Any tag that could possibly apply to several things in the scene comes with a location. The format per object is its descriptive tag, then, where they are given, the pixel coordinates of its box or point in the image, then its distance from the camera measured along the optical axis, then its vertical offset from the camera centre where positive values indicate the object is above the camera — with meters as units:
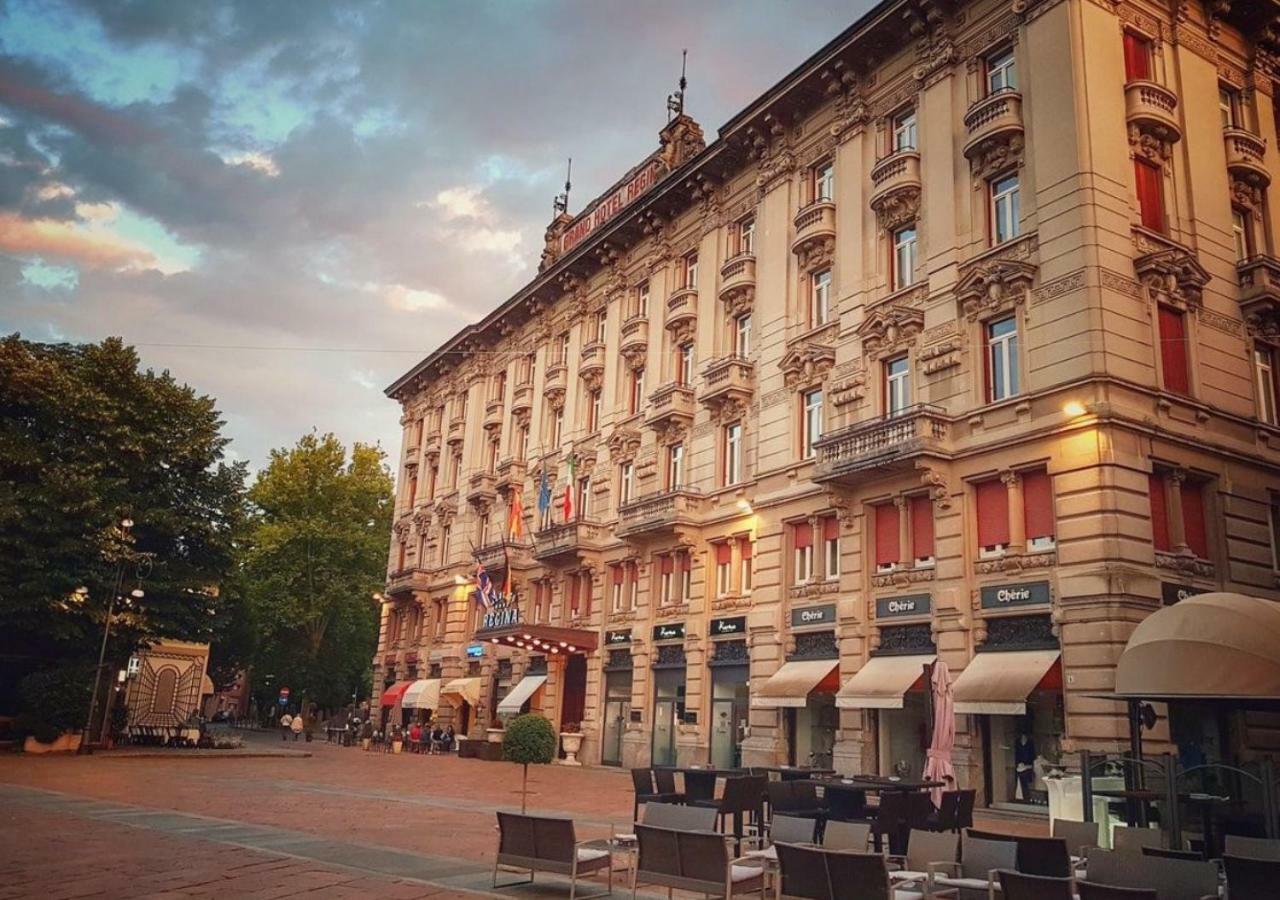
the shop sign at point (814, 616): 26.75 +2.78
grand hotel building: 21.50 +8.29
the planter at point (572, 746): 36.12 -1.28
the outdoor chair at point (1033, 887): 7.32 -1.11
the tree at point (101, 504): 33.69 +6.39
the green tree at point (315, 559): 58.41 +8.00
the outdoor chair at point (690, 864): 9.31 -1.38
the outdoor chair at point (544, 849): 10.41 -1.45
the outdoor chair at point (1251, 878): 7.78 -1.02
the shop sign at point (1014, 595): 21.31 +2.87
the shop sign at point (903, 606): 23.89 +2.83
